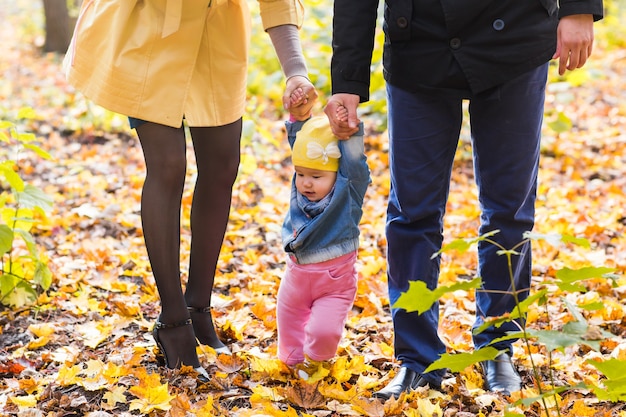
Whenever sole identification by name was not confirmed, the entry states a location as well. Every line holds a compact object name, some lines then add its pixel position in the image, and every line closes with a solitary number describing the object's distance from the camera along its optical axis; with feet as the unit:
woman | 16.00
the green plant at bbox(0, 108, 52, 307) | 20.46
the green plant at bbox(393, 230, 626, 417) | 10.29
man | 15.08
